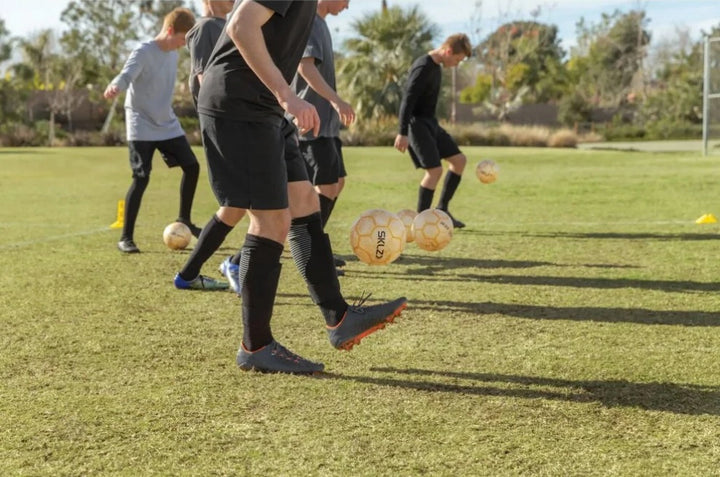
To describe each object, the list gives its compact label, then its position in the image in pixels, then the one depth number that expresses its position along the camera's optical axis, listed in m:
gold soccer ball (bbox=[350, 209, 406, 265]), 5.25
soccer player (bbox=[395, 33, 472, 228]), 8.65
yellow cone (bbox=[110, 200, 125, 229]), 9.49
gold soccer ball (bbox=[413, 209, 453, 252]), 6.70
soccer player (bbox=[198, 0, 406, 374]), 3.60
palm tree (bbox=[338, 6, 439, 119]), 45.06
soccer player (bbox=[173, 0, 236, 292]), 5.48
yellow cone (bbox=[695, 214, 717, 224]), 9.74
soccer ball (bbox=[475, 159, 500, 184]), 10.80
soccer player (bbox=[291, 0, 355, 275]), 6.14
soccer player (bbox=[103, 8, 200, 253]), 7.68
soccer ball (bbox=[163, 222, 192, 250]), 7.69
